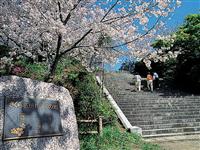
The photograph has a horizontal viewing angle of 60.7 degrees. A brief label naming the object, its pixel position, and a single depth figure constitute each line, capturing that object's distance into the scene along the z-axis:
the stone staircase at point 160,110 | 7.21
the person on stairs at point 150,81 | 11.65
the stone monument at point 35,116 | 3.36
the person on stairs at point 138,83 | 11.41
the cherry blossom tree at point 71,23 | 4.19
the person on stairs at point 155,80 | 13.16
